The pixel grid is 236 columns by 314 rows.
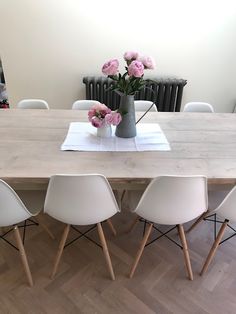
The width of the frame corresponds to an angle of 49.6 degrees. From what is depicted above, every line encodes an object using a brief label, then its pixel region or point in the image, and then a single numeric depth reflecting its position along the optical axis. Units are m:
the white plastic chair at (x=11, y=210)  1.20
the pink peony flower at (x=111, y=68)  1.43
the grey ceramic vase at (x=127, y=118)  1.57
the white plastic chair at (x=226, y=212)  1.32
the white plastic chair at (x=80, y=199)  1.16
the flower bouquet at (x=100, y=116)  1.56
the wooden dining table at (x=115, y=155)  1.29
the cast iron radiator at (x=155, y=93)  3.10
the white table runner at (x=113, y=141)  1.54
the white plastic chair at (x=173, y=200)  1.18
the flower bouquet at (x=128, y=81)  1.43
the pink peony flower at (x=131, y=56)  1.50
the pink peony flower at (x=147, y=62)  1.47
